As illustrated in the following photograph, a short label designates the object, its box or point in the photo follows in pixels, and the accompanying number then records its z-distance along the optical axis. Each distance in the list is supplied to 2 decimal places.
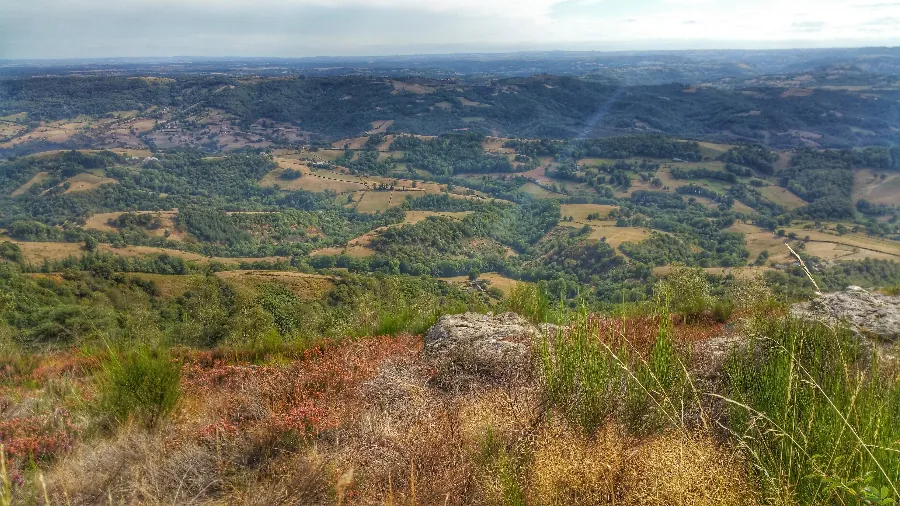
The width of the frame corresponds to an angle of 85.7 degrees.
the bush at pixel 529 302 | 7.58
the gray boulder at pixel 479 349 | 5.02
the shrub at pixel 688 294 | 8.36
